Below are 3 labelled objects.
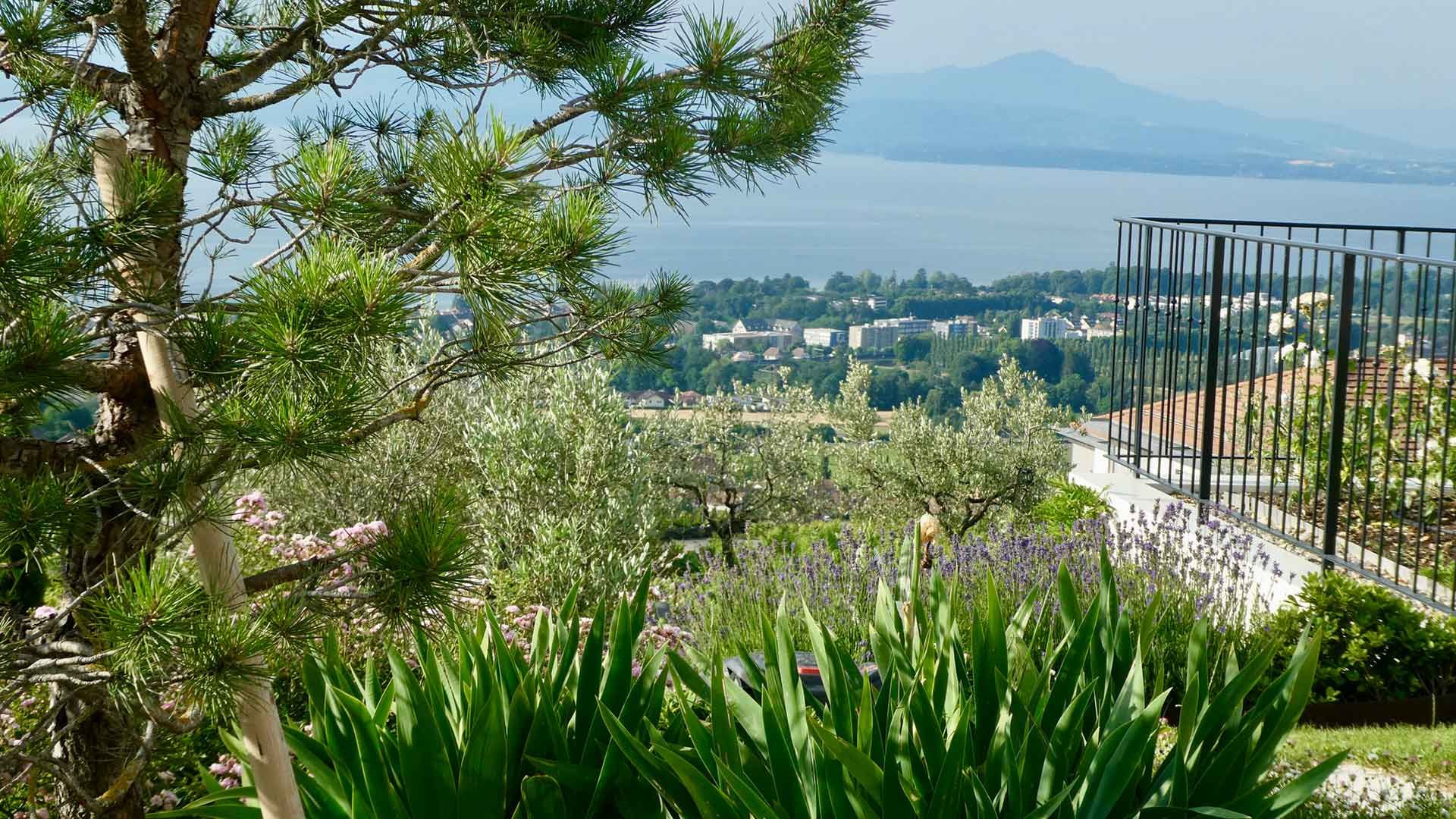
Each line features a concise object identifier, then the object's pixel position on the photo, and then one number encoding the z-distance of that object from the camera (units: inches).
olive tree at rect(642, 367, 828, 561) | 392.2
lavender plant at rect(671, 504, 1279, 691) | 168.9
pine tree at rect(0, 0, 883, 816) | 60.7
